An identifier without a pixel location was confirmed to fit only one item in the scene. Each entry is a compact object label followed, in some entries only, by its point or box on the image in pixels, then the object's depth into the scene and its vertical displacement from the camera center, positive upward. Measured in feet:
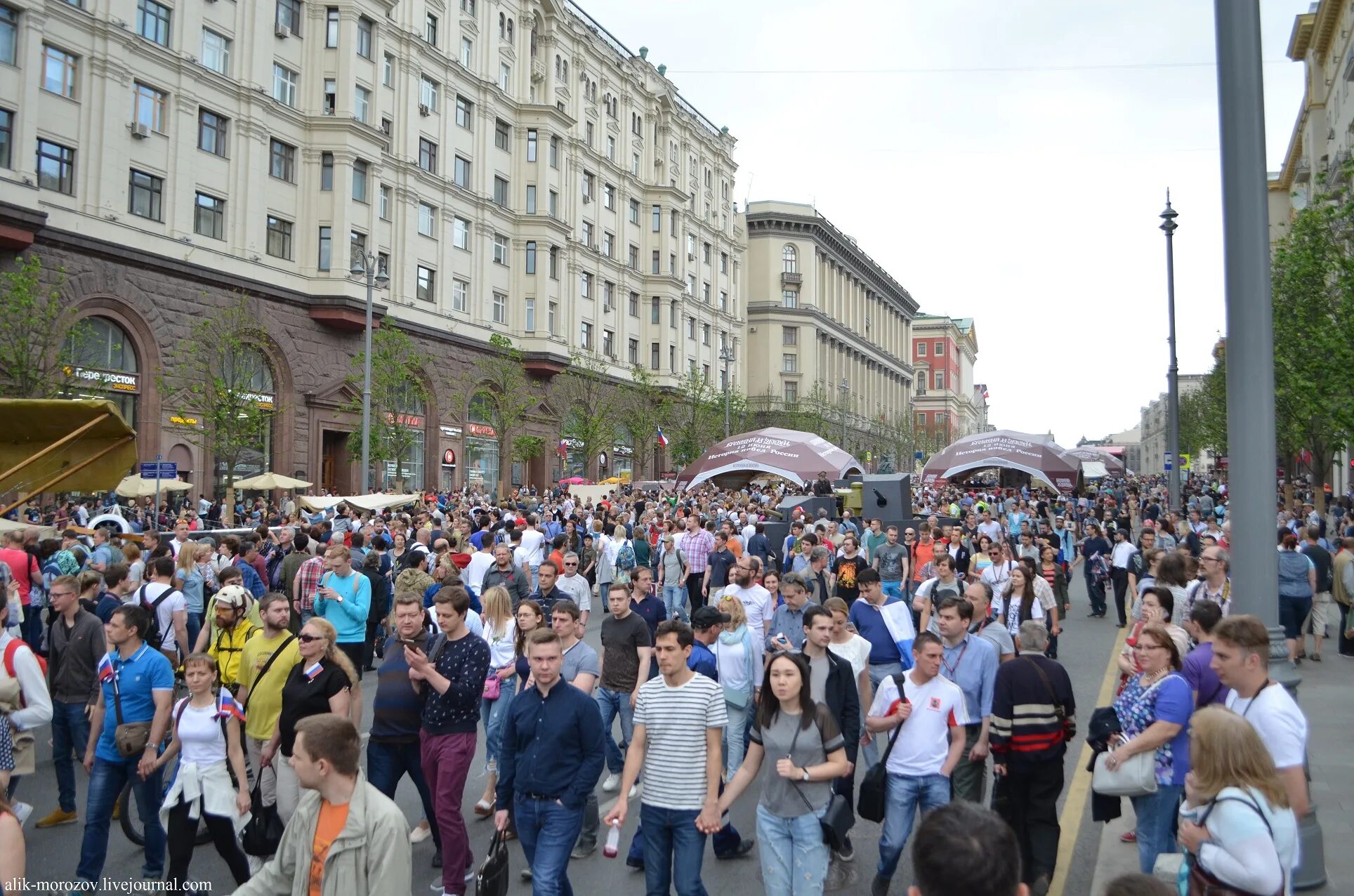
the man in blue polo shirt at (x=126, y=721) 20.16 -4.68
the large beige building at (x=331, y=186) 94.68 +37.28
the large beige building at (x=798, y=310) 284.61 +54.94
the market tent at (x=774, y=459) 92.53 +4.15
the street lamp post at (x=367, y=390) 90.95 +9.77
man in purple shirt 19.57 -3.18
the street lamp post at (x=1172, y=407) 82.79 +8.44
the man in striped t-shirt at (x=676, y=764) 17.31 -4.46
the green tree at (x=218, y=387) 96.84 +10.41
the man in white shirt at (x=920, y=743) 19.70 -4.57
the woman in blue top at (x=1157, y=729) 18.49 -4.00
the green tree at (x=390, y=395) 120.06 +12.38
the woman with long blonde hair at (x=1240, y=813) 12.40 -3.69
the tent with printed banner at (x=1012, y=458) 100.27 +4.86
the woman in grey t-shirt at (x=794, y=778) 16.97 -4.51
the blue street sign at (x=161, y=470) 68.39 +1.64
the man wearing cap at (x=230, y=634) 23.90 -3.25
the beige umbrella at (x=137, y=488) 82.53 +0.55
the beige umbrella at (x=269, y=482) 95.40 +1.32
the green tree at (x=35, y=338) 79.77 +12.64
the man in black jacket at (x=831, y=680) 21.07 -3.66
